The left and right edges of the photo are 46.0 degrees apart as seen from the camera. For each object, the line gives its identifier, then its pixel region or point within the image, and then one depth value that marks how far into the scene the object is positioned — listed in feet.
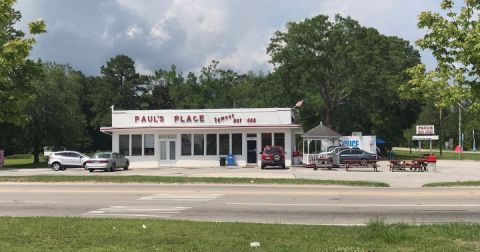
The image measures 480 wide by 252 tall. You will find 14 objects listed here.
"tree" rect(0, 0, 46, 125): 37.60
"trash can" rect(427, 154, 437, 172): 126.03
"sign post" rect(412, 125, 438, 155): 207.21
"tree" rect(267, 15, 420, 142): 211.61
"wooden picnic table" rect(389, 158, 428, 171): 122.42
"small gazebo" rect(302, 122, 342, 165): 159.49
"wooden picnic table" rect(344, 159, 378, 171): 126.89
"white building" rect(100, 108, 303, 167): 149.38
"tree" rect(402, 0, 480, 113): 35.40
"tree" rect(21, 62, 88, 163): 189.16
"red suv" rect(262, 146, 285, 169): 131.44
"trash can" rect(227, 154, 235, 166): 147.02
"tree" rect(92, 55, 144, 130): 346.13
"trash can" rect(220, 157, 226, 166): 146.30
